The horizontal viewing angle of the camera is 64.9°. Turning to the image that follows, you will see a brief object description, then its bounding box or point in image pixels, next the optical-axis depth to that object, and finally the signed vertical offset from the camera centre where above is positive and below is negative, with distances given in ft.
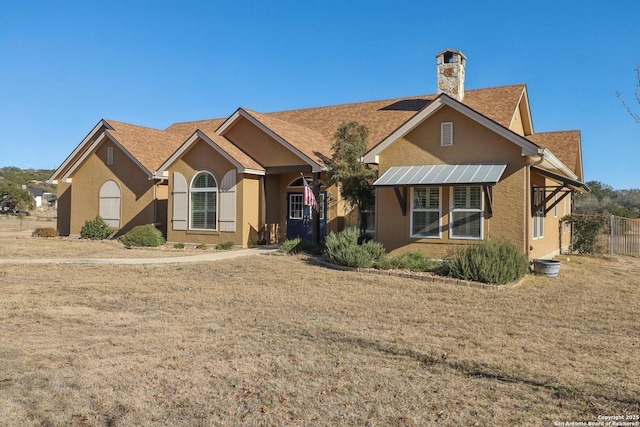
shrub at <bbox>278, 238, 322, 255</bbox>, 56.34 -3.08
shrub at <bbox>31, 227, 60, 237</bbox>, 82.43 -2.22
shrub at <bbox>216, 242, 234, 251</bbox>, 64.23 -3.30
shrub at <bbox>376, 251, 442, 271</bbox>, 44.86 -3.78
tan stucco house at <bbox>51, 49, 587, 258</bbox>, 47.83 +5.68
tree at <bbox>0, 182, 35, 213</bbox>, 199.36 +8.42
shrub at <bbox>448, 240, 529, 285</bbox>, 39.06 -3.30
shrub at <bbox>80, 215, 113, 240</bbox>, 77.30 -1.63
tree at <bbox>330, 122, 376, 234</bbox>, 54.19 +5.19
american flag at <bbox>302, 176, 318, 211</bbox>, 59.47 +2.92
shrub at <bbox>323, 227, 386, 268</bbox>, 45.73 -2.79
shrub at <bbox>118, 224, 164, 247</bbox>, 67.46 -2.35
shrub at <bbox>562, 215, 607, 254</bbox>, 66.54 -1.00
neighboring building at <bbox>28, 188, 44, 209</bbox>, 259.60 +12.87
